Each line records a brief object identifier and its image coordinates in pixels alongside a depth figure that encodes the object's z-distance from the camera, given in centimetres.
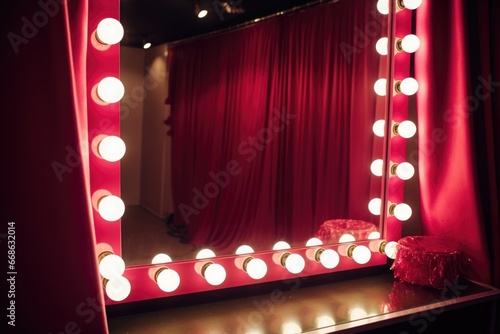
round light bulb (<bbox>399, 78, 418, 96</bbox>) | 138
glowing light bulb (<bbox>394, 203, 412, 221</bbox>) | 139
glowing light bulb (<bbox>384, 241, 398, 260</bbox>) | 136
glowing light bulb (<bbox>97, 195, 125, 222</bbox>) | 89
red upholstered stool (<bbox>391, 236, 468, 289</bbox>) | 119
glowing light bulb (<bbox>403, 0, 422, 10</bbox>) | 137
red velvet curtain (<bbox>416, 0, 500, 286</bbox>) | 131
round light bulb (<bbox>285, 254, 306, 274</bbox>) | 116
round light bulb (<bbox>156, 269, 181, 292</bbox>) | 98
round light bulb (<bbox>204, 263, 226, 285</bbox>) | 104
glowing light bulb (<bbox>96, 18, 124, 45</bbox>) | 88
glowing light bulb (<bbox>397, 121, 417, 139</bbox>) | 138
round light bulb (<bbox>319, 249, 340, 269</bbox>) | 123
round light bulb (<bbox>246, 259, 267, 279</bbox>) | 110
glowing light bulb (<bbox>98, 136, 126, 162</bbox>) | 89
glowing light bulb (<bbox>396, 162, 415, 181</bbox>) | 139
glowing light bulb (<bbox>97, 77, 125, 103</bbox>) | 88
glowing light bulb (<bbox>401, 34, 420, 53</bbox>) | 136
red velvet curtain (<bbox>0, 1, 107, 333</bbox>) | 69
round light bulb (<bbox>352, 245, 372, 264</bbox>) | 128
